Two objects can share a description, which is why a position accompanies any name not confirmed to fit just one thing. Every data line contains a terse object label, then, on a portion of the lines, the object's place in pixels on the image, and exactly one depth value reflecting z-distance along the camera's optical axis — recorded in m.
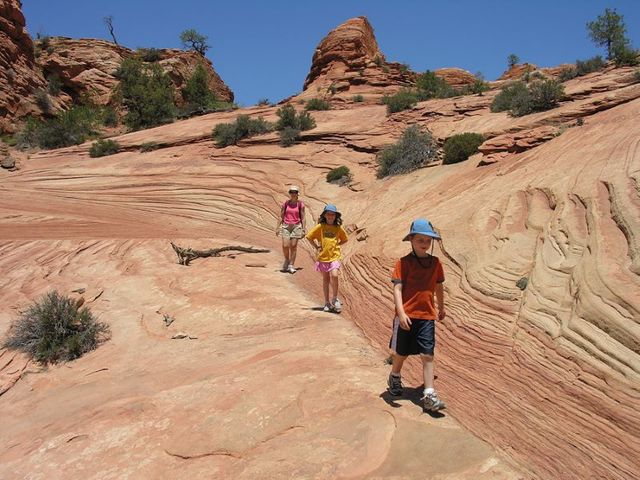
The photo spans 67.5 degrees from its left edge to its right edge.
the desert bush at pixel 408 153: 13.14
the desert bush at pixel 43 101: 32.53
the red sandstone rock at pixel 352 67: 32.67
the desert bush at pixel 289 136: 18.52
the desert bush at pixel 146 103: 29.81
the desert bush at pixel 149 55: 43.28
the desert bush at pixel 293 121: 19.58
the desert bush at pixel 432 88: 22.72
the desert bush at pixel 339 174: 14.43
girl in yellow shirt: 6.27
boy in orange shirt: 3.63
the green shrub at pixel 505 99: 14.98
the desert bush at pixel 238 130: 20.03
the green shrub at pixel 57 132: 25.30
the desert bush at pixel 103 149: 21.28
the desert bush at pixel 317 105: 23.66
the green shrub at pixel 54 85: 35.72
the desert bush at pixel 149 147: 21.02
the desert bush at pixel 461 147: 11.82
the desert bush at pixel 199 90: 37.98
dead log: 9.36
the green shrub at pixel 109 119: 34.34
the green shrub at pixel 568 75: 17.83
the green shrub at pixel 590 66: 18.09
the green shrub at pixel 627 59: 16.80
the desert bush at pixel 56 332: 5.98
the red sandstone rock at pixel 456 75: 38.00
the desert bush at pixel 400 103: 18.91
